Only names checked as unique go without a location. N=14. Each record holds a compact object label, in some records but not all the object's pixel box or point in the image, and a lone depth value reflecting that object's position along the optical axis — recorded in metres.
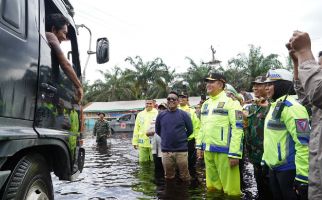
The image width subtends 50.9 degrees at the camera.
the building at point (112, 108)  31.97
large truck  2.06
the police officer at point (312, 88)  1.79
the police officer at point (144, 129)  8.41
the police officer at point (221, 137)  4.70
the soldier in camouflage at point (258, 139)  4.51
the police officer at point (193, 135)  7.91
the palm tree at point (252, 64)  29.80
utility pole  33.58
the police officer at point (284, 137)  3.16
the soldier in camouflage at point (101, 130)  14.41
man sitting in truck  2.94
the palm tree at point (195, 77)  31.87
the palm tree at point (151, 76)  34.75
